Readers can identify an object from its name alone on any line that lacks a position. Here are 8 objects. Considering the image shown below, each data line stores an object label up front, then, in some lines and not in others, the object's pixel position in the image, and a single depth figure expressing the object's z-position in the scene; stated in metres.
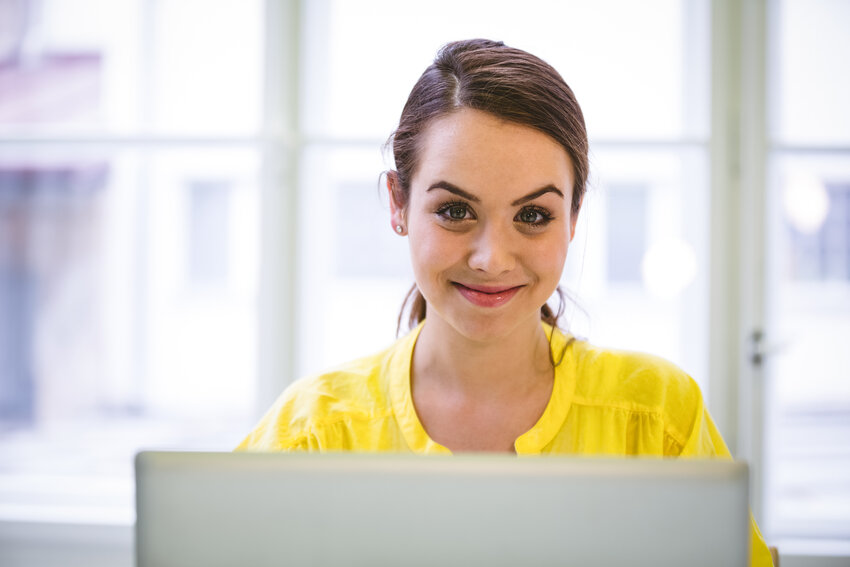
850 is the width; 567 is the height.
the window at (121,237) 2.44
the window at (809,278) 2.28
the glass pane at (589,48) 2.34
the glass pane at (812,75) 2.28
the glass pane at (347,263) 2.44
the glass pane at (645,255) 2.35
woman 1.03
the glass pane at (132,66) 2.43
